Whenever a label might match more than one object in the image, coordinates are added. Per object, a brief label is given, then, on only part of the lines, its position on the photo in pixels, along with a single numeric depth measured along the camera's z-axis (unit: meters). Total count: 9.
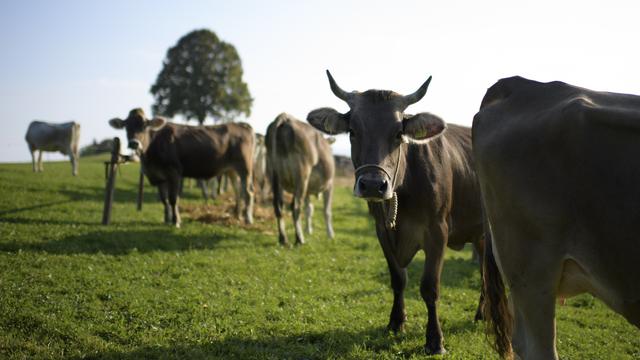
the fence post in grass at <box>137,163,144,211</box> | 15.56
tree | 43.91
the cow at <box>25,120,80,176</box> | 24.44
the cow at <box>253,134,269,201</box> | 21.41
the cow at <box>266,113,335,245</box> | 13.55
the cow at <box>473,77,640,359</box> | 3.14
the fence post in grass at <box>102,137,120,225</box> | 13.19
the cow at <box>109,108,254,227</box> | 14.92
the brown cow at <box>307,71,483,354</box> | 5.63
